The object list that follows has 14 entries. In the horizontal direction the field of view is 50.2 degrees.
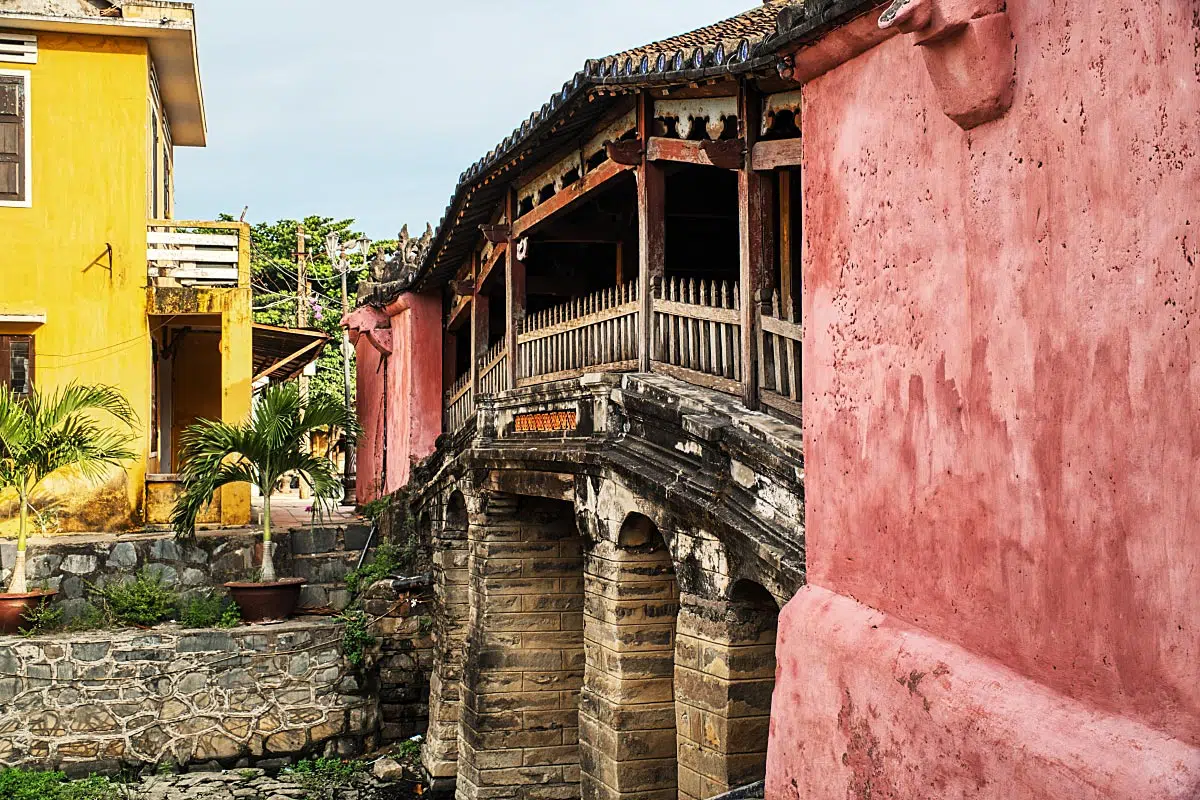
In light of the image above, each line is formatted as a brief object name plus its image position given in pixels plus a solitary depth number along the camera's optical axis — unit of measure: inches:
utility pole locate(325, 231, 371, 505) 944.3
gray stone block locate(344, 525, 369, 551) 671.8
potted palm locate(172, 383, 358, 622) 604.1
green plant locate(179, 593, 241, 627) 599.2
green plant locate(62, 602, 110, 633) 590.6
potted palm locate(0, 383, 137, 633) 575.2
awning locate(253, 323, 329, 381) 818.8
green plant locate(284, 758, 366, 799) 548.4
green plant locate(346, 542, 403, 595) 634.8
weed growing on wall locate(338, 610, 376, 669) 587.2
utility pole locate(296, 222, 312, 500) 1214.6
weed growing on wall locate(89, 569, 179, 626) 601.9
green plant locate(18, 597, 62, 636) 579.8
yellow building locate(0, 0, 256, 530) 666.8
